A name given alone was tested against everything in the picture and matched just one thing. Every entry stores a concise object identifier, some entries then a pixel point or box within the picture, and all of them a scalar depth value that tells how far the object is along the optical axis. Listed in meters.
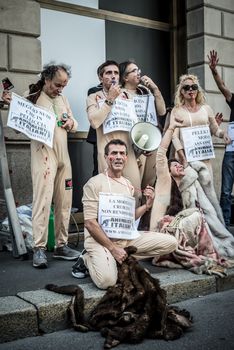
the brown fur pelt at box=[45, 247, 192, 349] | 3.98
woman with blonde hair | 6.49
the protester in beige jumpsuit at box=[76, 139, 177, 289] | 4.68
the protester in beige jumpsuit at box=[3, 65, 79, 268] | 5.58
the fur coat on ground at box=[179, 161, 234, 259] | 5.92
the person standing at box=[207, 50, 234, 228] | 7.61
